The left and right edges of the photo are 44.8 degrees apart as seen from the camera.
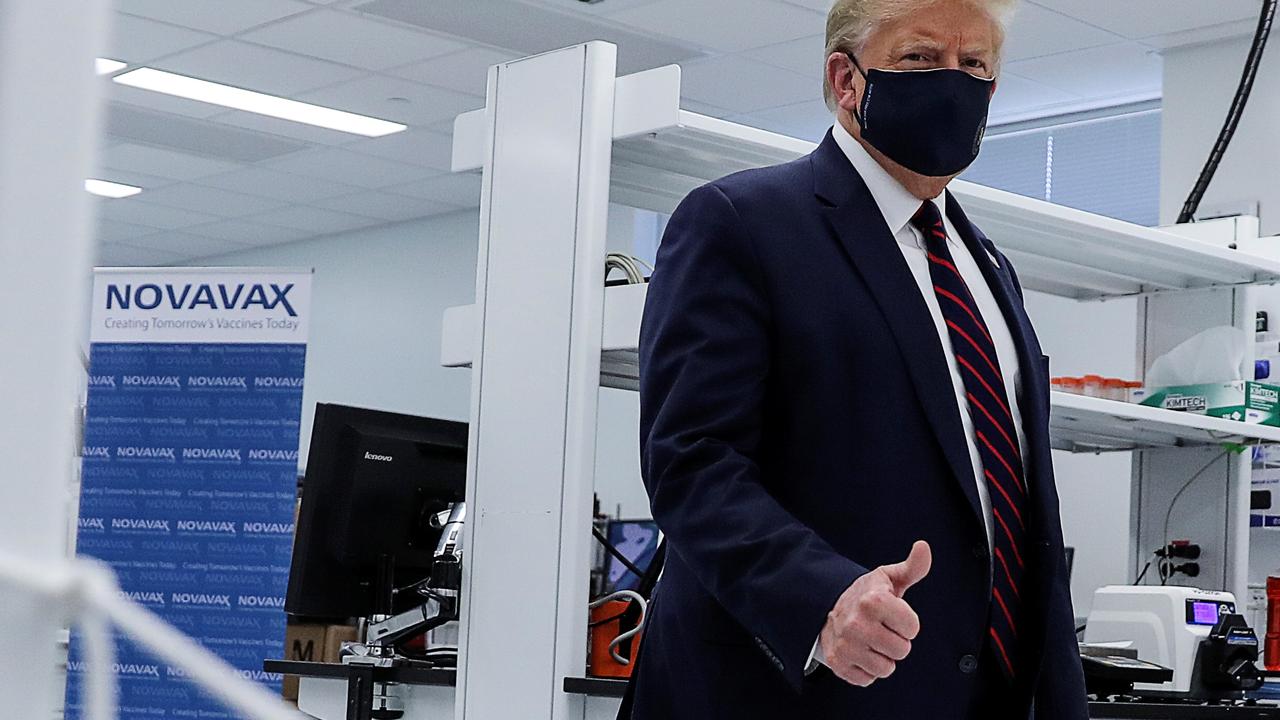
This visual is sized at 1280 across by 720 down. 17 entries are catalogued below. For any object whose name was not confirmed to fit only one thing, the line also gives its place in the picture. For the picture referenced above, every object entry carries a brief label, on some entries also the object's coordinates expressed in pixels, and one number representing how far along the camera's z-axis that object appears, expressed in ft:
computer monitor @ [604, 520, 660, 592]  19.81
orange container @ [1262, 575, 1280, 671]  10.86
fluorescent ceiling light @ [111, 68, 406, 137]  21.79
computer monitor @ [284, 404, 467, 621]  9.67
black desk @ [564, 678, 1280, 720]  7.83
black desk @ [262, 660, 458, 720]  9.07
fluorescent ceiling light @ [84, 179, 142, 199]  27.89
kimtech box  11.41
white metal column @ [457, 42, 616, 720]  8.11
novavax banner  15.71
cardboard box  11.51
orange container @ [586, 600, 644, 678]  8.63
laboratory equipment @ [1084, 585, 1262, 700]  9.57
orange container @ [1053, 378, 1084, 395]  10.81
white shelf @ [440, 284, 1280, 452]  8.17
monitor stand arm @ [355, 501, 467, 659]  8.59
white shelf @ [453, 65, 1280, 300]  8.19
